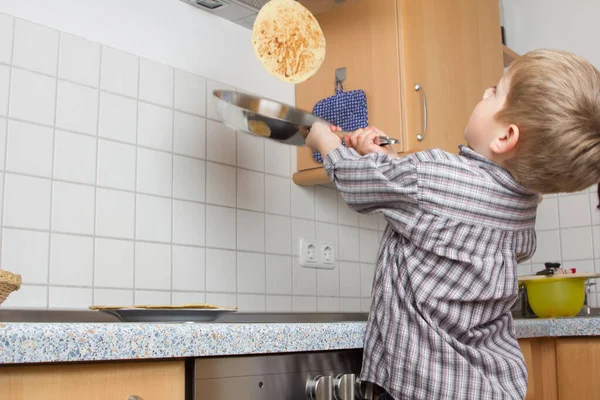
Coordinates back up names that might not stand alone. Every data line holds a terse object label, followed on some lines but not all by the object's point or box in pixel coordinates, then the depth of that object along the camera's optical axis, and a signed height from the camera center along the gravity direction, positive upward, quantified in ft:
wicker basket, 3.17 +0.04
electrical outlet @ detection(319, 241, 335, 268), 7.18 +0.36
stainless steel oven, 3.12 -0.40
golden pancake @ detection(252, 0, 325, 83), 5.18 +1.80
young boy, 3.69 +0.35
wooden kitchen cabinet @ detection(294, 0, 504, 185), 6.50 +2.07
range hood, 6.27 +2.46
